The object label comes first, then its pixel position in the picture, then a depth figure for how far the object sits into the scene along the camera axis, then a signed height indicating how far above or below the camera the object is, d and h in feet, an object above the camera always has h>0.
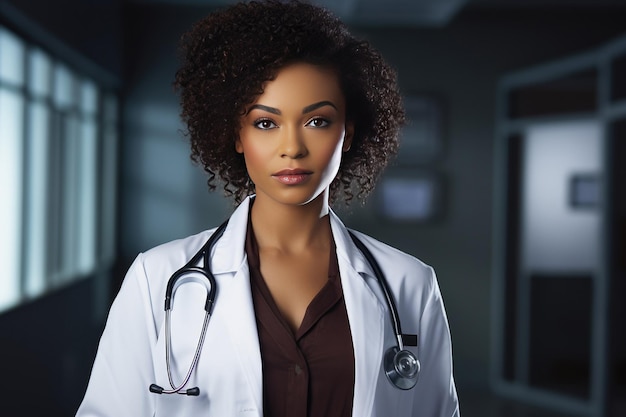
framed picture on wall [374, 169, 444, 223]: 18.79 +0.03
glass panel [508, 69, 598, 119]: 19.88 +2.72
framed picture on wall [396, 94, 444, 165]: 18.74 +1.63
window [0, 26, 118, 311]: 11.73 +0.33
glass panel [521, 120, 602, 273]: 16.43 -0.03
